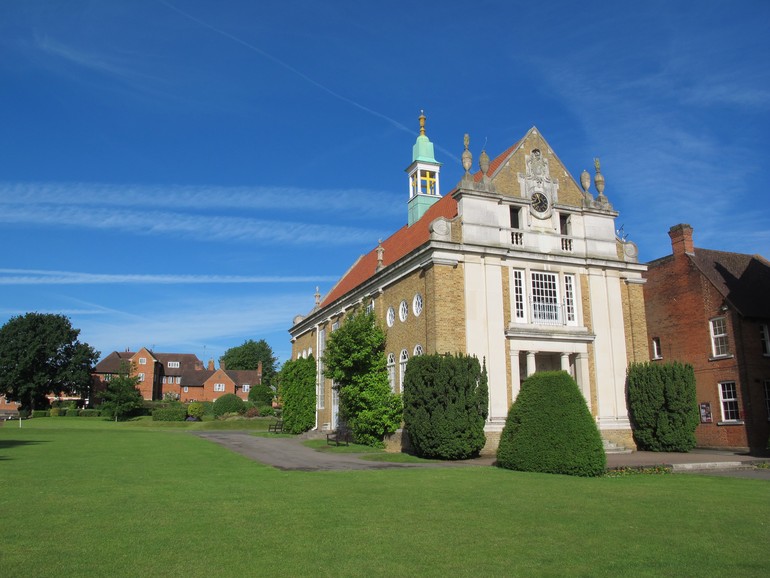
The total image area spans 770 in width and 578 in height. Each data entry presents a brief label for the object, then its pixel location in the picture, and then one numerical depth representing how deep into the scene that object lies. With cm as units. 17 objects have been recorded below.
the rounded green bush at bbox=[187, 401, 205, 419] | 6469
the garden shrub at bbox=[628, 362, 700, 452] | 2564
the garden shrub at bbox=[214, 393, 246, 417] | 6469
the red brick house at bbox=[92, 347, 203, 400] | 9304
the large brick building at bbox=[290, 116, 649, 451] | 2514
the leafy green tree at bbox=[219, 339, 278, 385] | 11925
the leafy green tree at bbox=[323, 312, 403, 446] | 2634
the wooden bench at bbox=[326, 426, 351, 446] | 2879
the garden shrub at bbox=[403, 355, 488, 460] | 2156
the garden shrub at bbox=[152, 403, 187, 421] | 5797
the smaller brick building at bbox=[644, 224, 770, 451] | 2870
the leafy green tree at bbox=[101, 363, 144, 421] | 6059
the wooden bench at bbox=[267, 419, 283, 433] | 4302
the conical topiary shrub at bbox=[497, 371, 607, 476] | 1602
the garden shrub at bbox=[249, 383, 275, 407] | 7731
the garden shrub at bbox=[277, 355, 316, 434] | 3944
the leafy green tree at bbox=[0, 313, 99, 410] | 7306
